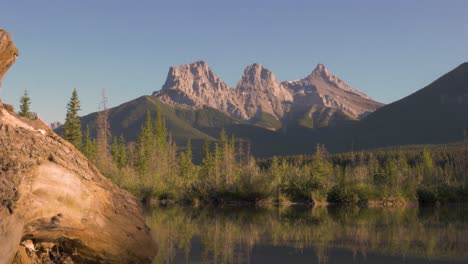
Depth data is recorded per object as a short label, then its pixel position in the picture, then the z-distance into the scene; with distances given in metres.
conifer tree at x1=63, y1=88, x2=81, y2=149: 66.44
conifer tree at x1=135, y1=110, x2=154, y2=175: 82.88
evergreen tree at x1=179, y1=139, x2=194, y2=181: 95.91
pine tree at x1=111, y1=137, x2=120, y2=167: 91.44
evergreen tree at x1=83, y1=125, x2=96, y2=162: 71.94
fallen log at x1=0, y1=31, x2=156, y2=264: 9.54
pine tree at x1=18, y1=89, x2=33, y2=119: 58.81
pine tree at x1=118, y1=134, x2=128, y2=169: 88.55
